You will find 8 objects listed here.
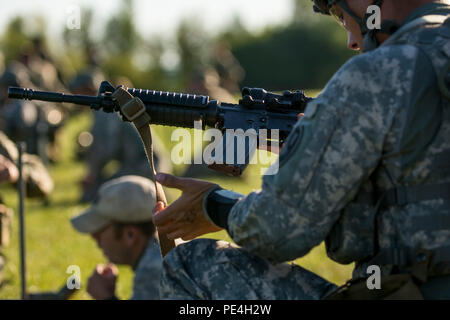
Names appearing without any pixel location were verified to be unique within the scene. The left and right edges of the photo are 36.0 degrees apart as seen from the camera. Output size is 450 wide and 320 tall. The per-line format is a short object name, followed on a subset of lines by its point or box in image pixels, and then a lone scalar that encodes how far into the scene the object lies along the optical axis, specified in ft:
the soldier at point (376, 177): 8.11
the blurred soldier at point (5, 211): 19.81
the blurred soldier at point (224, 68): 65.67
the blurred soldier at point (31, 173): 20.89
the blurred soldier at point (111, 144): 30.12
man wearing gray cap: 16.30
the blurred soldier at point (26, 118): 41.50
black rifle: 11.21
